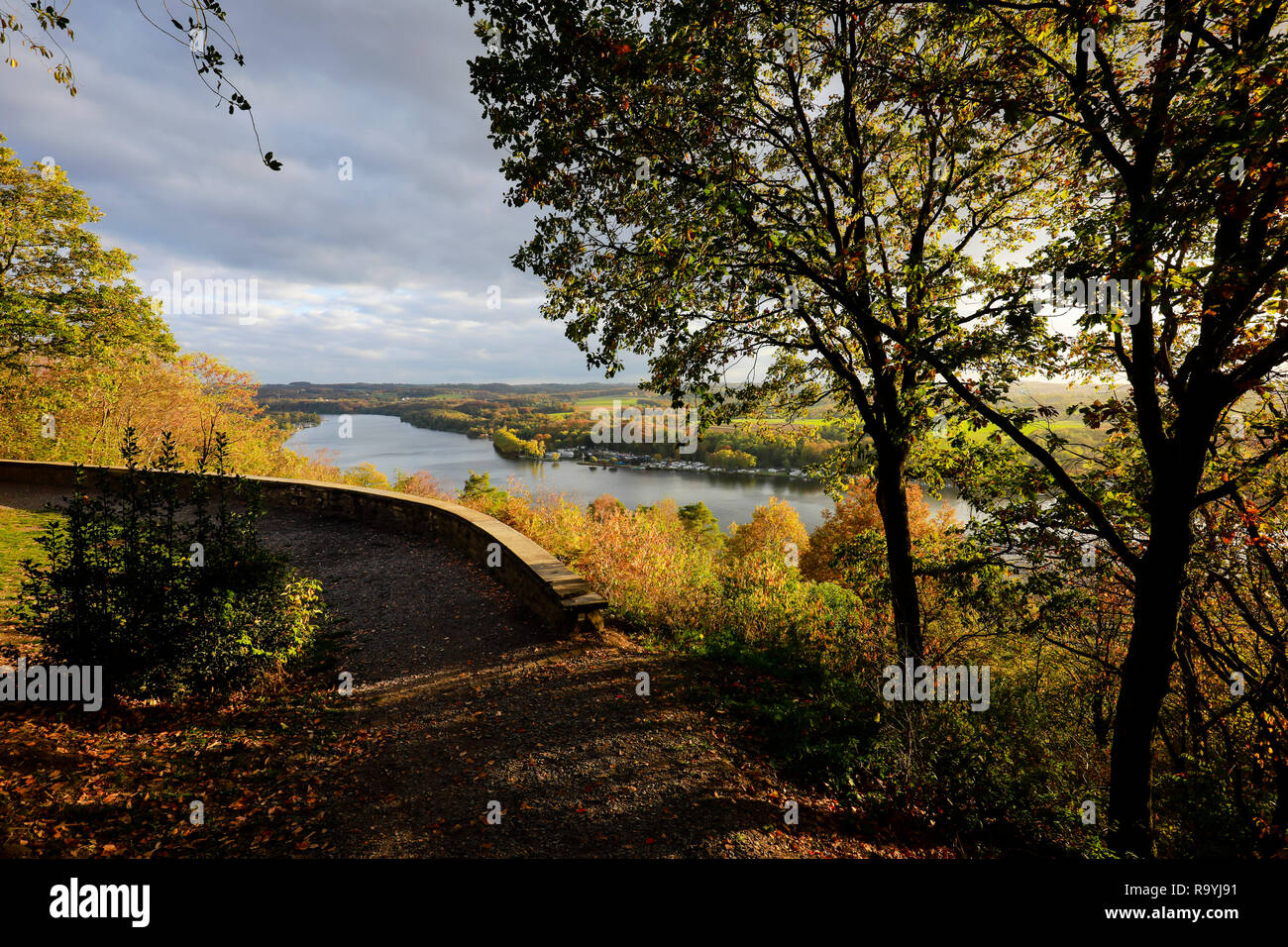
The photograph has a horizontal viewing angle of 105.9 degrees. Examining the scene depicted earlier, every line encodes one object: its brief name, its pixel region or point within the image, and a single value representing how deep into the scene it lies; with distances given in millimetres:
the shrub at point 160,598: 3670
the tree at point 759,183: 4715
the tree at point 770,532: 27844
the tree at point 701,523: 33153
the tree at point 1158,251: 3049
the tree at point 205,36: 2568
